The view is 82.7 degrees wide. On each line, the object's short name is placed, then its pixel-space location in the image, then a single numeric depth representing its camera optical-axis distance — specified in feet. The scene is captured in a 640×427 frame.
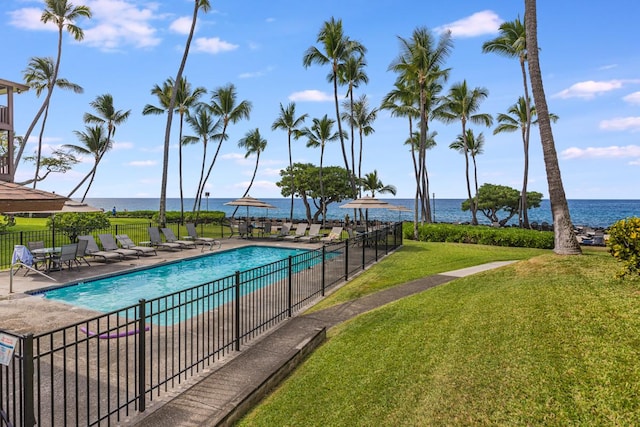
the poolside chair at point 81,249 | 41.75
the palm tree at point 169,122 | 78.32
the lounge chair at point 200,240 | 64.19
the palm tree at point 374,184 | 127.75
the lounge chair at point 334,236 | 67.16
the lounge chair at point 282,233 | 75.20
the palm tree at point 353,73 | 94.48
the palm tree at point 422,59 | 67.41
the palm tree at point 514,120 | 100.18
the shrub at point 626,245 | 19.22
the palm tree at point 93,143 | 136.56
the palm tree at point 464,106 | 101.40
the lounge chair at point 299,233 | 73.77
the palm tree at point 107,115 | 131.85
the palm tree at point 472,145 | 121.78
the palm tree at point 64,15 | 99.19
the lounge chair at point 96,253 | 46.05
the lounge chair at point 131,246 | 51.64
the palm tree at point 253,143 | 139.64
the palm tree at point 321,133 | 119.34
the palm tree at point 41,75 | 118.11
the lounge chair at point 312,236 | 72.35
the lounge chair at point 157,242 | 58.39
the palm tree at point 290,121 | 124.98
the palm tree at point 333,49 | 88.58
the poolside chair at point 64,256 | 39.19
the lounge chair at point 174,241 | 61.75
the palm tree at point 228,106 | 115.55
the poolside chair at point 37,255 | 39.17
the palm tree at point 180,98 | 101.60
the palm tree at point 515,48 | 81.79
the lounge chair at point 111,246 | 49.67
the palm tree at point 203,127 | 123.75
